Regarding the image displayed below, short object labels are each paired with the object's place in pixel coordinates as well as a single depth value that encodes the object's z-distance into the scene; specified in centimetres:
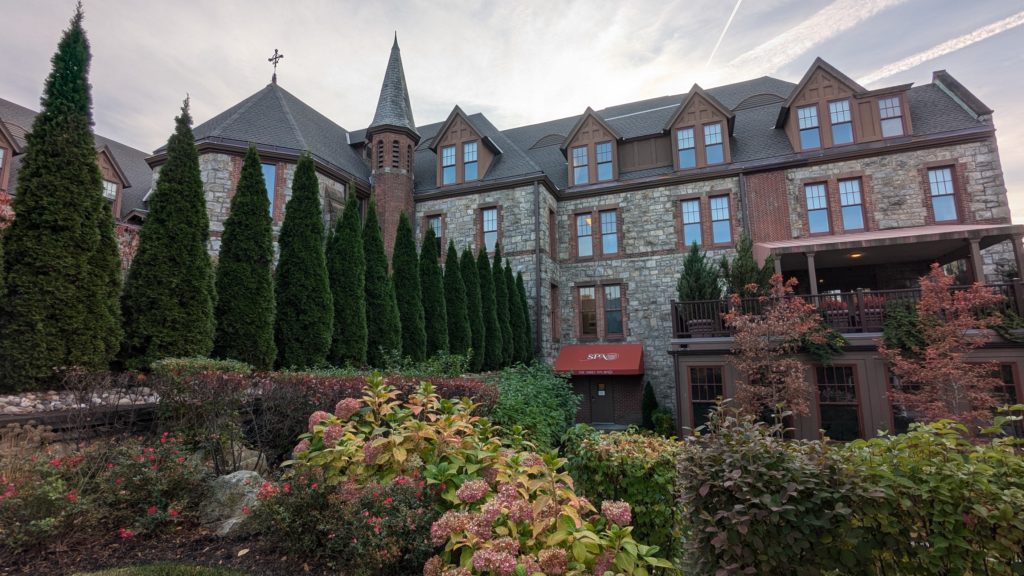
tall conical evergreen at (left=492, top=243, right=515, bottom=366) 1617
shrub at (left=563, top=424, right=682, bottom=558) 404
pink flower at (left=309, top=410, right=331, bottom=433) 416
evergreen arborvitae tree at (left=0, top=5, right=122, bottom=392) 569
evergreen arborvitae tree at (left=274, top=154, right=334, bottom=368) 952
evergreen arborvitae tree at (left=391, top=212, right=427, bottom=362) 1296
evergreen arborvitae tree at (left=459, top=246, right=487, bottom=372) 1505
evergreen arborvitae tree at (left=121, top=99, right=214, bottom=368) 695
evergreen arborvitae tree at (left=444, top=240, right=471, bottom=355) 1464
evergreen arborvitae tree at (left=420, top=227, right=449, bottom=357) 1390
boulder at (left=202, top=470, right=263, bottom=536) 387
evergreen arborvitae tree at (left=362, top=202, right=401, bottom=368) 1166
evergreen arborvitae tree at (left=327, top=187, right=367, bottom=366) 1057
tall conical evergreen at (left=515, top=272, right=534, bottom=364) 1695
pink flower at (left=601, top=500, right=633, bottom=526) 258
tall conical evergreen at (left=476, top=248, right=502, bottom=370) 1565
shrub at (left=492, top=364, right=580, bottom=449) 855
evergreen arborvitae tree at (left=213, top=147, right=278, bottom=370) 830
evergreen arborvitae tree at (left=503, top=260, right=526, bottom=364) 1666
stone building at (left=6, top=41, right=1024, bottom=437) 1290
